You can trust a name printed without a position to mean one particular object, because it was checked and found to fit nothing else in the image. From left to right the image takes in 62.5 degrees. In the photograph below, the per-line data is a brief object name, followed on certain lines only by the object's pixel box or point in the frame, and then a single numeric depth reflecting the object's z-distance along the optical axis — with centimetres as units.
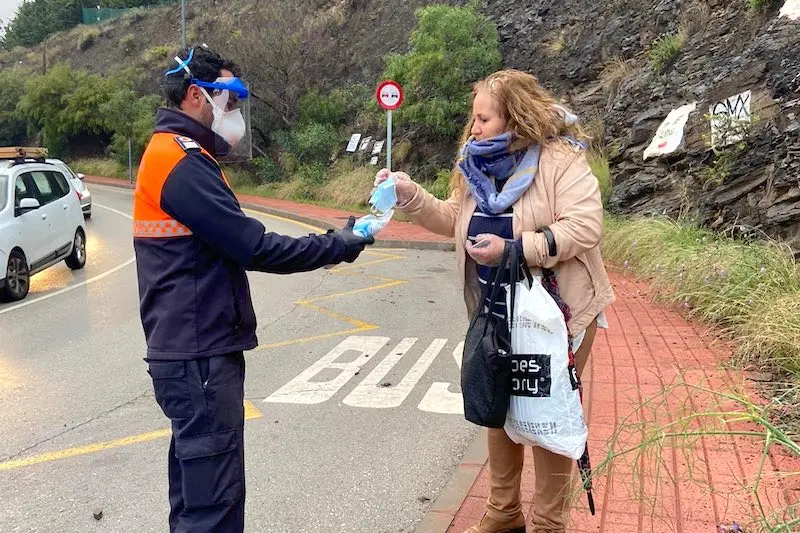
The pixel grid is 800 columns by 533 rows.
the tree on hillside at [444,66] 1769
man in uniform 230
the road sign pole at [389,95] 1467
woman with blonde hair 260
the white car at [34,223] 898
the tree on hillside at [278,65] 2414
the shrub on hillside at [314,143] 2277
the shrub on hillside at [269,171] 2438
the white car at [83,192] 1564
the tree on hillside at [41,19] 5775
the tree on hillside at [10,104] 4269
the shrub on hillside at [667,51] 1208
